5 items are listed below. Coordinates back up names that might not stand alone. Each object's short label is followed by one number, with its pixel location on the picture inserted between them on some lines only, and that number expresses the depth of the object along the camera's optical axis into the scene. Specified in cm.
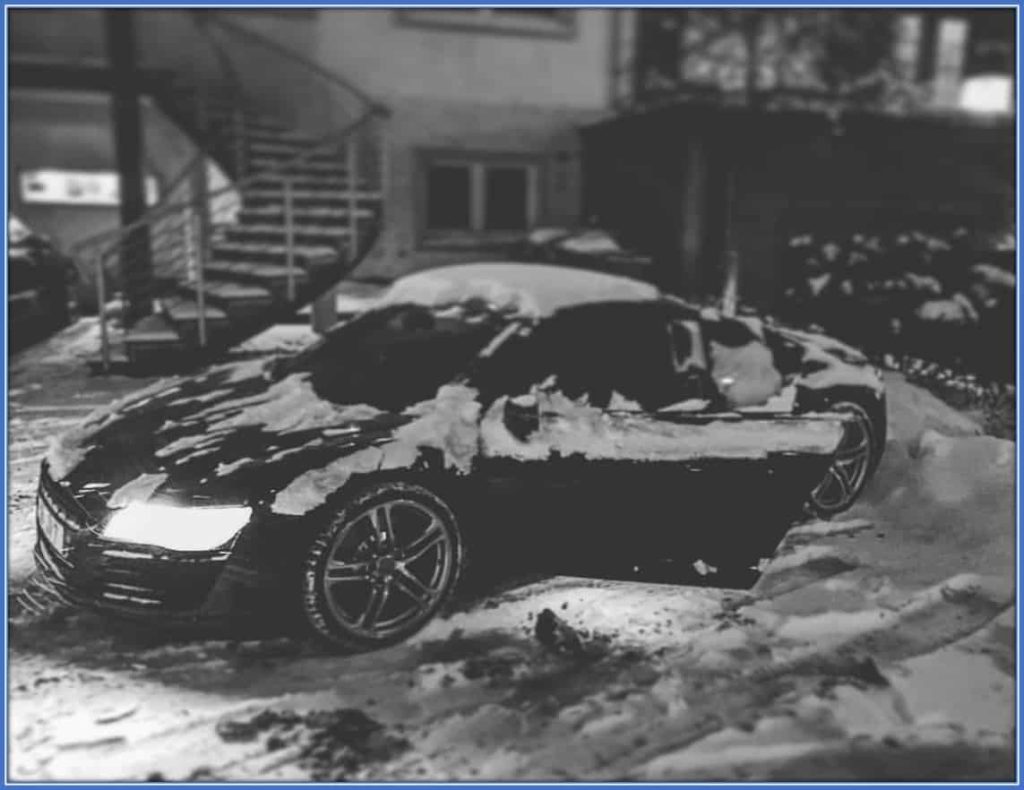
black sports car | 369
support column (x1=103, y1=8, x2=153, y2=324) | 969
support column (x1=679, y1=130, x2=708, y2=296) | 1120
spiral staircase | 845
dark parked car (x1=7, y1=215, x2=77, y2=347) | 891
